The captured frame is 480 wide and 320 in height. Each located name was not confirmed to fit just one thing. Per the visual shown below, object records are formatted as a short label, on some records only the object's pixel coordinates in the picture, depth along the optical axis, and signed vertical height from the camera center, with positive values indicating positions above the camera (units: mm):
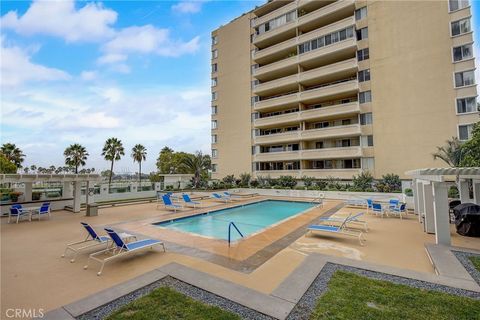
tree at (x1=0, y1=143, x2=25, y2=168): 35688 +3909
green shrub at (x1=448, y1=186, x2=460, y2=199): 17331 -1929
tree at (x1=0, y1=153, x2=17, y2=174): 29022 +1557
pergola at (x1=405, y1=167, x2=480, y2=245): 7113 -1061
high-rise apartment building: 21406 +9425
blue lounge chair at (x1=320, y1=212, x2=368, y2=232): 9911 -2525
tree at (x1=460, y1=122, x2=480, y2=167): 14906 +1165
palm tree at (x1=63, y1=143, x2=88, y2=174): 41531 +3857
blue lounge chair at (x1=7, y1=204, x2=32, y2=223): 12211 -1893
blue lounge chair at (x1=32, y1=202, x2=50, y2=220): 12808 -1869
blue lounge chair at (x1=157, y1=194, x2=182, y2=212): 15455 -1969
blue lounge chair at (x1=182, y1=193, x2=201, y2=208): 17391 -2248
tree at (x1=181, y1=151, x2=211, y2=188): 30688 +1135
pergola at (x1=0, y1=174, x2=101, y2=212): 12398 -168
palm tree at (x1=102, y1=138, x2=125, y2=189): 40500 +4672
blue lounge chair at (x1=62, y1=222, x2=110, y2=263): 7173 -2374
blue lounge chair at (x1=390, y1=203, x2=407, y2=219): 12734 -2301
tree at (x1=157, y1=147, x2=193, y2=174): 53406 +2816
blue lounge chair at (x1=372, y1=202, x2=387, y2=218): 12812 -2165
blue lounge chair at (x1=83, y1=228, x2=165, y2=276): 6590 -2166
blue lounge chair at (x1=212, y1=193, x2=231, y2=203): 20670 -2205
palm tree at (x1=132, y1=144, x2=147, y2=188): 52094 +4943
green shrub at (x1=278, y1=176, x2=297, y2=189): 26723 -1250
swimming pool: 11234 -2820
